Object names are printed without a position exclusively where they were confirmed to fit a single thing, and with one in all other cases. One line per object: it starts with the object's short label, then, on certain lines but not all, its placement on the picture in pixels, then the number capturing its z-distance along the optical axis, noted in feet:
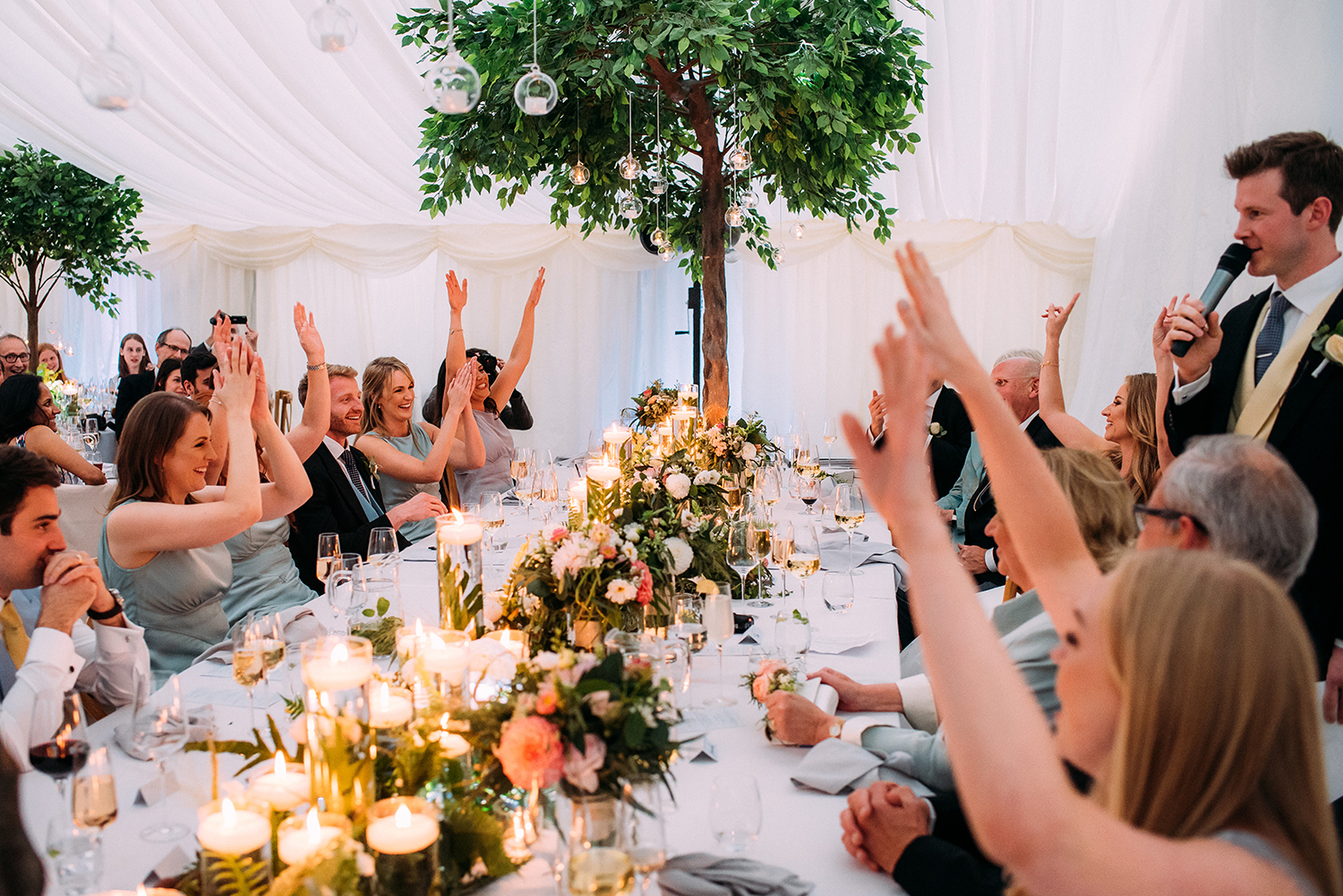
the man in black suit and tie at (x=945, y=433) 16.16
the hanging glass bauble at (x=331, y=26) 7.46
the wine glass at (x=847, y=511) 10.84
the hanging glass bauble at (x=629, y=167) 13.83
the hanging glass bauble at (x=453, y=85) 7.54
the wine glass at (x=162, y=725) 5.14
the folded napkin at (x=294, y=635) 7.57
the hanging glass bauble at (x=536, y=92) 8.57
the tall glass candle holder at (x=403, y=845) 3.76
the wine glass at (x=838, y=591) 8.31
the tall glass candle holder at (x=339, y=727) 3.99
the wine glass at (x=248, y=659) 6.04
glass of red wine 4.60
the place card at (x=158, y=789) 5.11
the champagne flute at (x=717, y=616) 7.25
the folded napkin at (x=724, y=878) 4.21
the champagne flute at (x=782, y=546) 8.54
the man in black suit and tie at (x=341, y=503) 11.99
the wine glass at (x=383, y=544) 8.86
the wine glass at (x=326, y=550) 8.15
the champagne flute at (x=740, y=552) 9.10
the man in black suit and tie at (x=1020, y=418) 12.92
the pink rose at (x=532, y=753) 3.79
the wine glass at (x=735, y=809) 4.50
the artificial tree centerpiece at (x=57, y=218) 23.04
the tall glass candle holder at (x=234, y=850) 3.66
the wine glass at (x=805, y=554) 8.51
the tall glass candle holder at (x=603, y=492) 8.72
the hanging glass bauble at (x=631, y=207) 15.64
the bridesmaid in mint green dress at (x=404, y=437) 13.74
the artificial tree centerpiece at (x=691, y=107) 13.50
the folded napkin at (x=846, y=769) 5.49
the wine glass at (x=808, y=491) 12.46
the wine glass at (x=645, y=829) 3.94
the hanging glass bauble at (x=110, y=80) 7.18
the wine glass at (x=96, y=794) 4.34
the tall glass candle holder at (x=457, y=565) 6.60
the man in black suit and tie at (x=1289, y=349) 7.02
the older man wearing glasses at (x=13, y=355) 21.80
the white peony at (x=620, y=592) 6.49
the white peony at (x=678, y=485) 9.12
